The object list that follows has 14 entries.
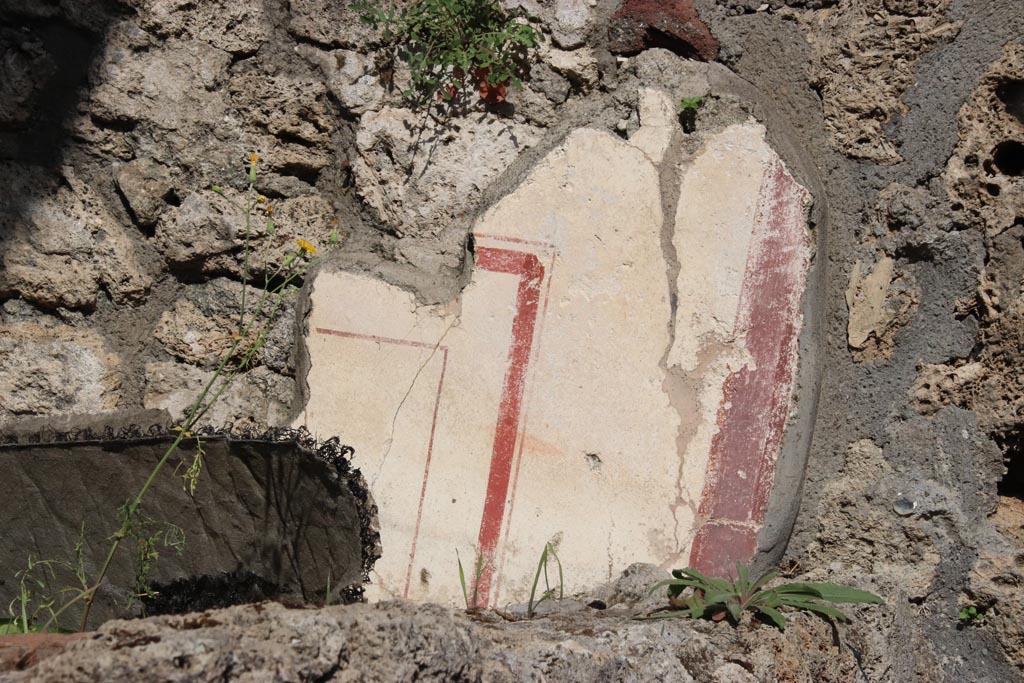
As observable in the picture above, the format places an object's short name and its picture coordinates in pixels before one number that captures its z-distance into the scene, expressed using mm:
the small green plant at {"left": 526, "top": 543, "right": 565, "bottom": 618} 2156
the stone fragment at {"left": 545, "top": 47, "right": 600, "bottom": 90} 2369
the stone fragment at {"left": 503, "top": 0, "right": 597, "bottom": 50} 2363
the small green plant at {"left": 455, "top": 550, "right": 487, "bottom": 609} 2215
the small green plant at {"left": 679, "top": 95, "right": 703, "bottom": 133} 2277
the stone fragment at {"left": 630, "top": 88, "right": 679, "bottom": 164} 2293
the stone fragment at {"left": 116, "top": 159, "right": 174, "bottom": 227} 2305
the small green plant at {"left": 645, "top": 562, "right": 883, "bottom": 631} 1939
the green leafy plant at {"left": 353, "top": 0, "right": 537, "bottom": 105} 2299
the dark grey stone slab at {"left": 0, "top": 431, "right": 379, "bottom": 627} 2100
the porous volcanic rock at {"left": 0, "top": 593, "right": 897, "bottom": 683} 1309
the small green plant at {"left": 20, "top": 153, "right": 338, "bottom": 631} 1944
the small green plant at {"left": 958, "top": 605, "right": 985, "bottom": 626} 2186
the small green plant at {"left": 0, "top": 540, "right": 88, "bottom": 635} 2012
